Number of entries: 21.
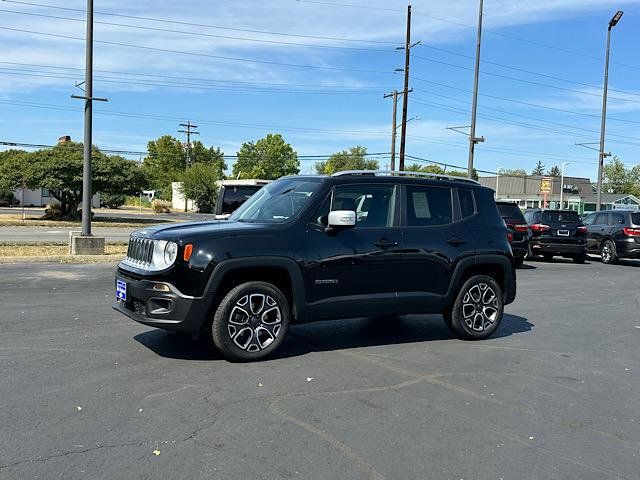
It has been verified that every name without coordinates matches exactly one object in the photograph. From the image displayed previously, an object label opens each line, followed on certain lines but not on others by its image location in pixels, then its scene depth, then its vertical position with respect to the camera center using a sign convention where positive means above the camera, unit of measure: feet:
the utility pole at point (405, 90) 109.70 +21.13
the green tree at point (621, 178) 367.86 +22.06
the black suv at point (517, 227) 51.16 -1.47
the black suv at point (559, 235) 61.00 -2.45
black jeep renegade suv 18.28 -1.98
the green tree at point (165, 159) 345.27 +21.67
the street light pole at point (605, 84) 100.17 +21.28
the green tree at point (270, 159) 318.65 +21.53
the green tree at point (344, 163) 419.54 +28.85
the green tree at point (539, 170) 581.53 +38.99
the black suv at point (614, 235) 61.98 -2.28
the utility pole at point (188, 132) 268.15 +28.52
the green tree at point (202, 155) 349.82 +24.81
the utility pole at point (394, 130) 125.08 +15.63
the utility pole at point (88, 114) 53.52 +6.93
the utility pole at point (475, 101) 91.25 +15.97
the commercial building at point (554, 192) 265.13 +10.51
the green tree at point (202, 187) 239.50 +4.10
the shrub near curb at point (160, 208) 218.38 -4.55
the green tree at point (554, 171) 560.20 +37.39
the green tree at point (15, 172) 122.11 +3.58
